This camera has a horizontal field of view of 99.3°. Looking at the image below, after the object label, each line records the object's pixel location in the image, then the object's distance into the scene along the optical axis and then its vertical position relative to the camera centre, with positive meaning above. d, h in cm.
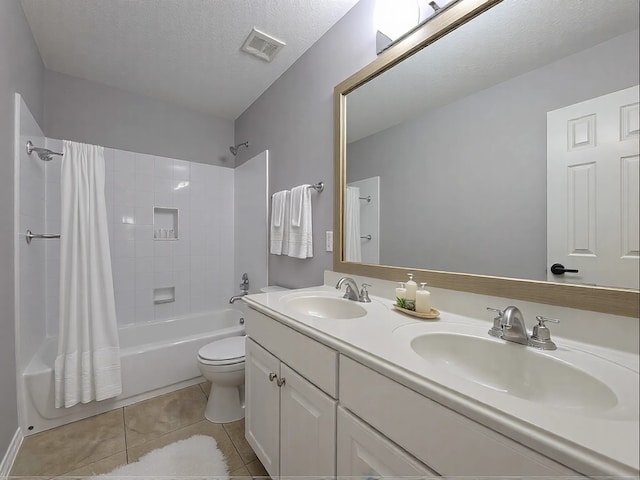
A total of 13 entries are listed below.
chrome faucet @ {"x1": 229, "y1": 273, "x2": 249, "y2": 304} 255 -43
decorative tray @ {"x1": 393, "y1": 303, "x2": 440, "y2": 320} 95 -27
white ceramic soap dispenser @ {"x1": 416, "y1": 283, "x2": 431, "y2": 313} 98 -23
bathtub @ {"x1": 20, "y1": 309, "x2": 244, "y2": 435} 156 -88
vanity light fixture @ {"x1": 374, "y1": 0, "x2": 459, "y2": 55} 110 +97
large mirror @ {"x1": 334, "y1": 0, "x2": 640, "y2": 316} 71 +30
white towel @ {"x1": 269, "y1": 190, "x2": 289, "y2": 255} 193 +13
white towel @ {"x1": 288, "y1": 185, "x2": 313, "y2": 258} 172 +9
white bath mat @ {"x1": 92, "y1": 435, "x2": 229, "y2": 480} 127 -109
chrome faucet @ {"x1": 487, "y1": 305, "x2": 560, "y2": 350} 71 -25
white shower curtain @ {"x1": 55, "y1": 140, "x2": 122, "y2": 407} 165 -32
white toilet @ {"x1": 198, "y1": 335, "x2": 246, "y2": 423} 163 -86
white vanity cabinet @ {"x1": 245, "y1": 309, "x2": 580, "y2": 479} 48 -45
